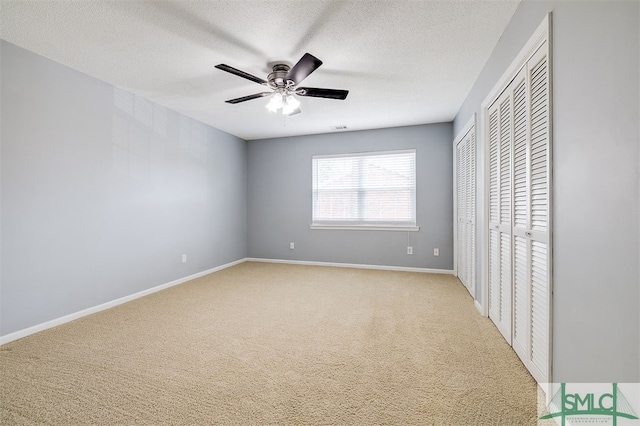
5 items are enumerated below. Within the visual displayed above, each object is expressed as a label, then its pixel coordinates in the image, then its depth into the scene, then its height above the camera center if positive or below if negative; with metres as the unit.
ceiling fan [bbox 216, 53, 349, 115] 2.55 +1.11
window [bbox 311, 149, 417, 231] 4.96 +0.33
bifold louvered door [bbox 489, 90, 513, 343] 2.24 -0.04
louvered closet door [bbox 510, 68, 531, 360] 1.84 -0.09
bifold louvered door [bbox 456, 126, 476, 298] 3.37 +0.01
